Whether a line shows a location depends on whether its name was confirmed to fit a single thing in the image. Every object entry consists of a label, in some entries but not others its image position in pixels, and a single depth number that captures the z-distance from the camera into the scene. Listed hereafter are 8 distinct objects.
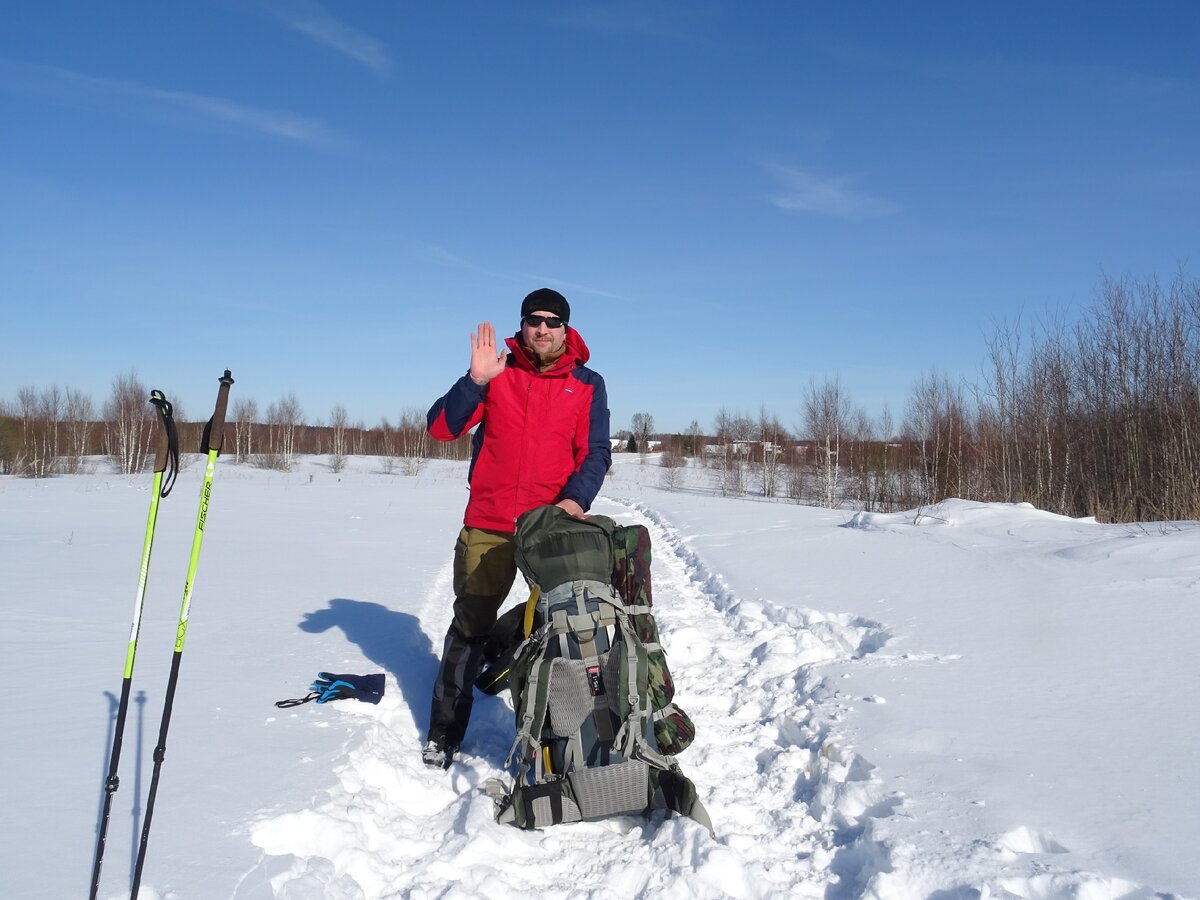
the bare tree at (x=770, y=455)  43.53
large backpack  2.86
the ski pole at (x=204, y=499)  2.31
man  3.59
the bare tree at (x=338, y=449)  49.59
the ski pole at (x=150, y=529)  2.18
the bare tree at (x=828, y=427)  37.00
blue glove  4.00
